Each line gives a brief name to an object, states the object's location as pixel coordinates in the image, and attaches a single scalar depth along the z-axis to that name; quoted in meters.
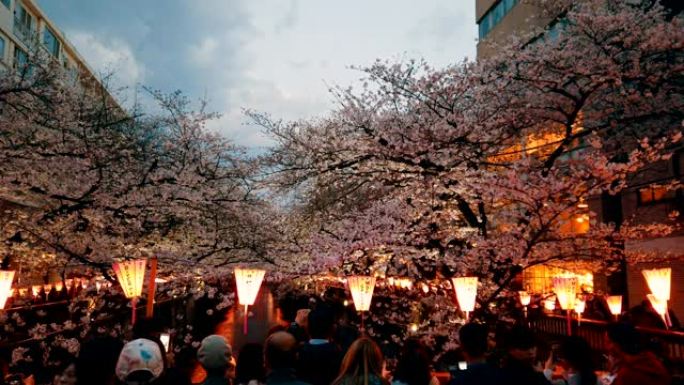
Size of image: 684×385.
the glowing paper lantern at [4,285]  9.28
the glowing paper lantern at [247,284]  10.70
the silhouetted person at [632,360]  3.86
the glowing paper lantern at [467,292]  8.79
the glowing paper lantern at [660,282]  10.34
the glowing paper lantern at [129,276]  8.67
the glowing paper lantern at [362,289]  10.70
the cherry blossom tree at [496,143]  9.55
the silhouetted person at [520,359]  3.25
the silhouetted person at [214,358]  3.68
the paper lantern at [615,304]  13.59
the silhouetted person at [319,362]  4.38
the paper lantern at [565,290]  12.05
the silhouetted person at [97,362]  2.92
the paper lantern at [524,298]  14.07
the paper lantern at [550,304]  17.07
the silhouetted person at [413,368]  4.34
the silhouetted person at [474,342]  3.82
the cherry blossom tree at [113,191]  10.17
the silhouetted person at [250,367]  4.02
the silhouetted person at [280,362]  3.46
